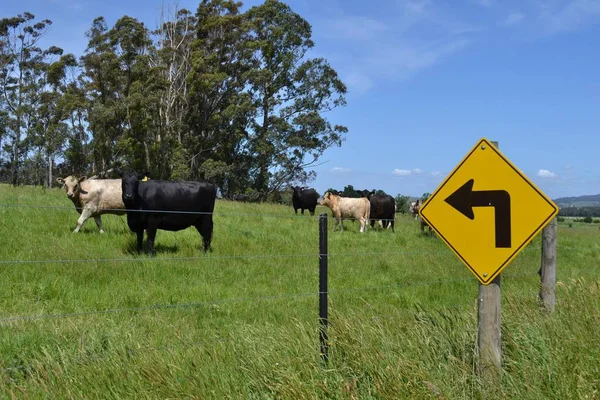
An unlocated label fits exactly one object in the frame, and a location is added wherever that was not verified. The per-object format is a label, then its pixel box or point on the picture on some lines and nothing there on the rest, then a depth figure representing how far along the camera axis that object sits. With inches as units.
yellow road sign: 147.0
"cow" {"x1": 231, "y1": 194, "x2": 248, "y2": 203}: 1492.4
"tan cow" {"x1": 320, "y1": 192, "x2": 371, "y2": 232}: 856.3
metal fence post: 179.2
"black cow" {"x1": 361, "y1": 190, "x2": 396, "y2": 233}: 911.0
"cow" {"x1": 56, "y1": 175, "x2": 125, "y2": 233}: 560.1
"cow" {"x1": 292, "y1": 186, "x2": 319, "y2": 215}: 1199.6
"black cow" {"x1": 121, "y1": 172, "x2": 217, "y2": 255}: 459.5
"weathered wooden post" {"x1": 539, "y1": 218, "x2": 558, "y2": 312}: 236.4
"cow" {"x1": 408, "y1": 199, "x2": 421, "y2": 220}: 1082.4
